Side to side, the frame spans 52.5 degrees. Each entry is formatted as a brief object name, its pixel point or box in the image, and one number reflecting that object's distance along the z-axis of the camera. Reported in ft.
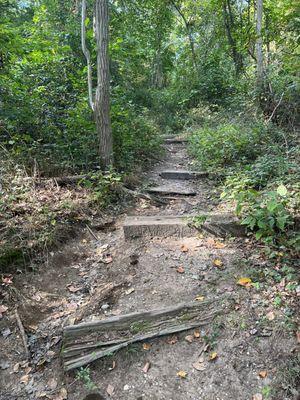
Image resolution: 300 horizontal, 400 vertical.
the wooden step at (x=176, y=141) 35.50
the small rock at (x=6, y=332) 10.04
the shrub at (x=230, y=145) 22.08
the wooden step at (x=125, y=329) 9.03
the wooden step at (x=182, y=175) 22.61
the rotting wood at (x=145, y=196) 18.66
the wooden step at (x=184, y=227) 13.67
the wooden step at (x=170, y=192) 19.76
